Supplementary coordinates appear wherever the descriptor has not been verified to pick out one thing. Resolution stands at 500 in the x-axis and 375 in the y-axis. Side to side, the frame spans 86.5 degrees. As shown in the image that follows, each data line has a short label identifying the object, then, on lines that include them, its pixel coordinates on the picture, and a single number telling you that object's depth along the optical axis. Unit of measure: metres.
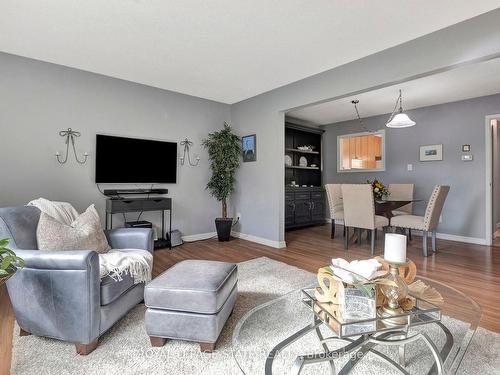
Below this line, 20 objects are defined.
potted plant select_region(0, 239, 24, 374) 1.17
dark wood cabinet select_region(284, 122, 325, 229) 5.44
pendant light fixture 3.82
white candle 1.25
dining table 3.80
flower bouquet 4.06
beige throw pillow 1.78
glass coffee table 1.10
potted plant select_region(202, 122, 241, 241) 4.44
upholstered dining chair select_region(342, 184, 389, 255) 3.61
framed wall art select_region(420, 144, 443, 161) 4.66
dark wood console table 3.43
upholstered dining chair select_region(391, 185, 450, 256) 3.46
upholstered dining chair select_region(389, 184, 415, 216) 4.66
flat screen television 3.56
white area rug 1.40
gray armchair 1.49
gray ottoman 1.53
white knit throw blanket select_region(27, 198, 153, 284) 1.73
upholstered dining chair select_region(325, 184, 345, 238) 4.36
